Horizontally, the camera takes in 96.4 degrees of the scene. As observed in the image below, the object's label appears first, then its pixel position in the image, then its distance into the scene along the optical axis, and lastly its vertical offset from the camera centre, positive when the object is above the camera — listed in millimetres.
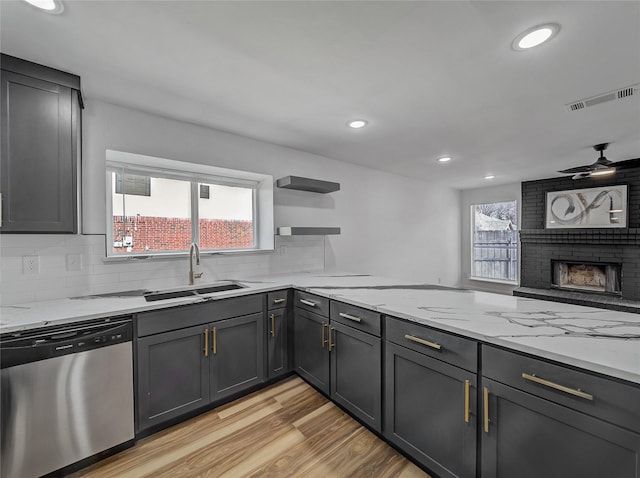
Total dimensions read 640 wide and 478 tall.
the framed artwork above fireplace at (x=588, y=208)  4699 +496
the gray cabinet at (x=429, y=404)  1399 -907
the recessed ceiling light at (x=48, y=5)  1307 +1091
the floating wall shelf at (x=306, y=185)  3145 +616
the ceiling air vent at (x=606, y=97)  2057 +1050
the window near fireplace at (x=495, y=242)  6051 -112
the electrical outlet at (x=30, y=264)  1945 -171
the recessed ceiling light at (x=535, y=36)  1456 +1063
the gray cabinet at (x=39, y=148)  1701 +576
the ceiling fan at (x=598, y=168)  3213 +773
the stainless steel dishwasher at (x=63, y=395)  1477 -879
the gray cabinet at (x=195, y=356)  1917 -875
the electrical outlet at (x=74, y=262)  2107 -170
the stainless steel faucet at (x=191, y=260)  2568 -199
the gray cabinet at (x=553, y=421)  983 -715
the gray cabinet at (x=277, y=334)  2516 -864
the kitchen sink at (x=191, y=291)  2248 -452
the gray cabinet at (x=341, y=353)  1882 -871
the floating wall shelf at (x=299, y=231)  3137 +78
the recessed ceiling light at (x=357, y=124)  2674 +1089
